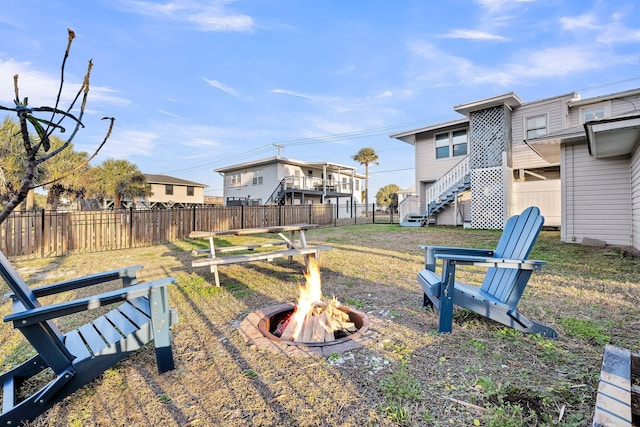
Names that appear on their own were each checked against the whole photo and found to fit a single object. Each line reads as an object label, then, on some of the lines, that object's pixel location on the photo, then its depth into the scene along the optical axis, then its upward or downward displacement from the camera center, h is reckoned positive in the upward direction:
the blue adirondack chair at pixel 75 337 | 1.77 -0.92
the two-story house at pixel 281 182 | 24.67 +2.64
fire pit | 2.65 -1.22
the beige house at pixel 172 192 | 31.30 +2.29
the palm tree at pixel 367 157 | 36.47 +6.62
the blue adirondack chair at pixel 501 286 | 2.78 -0.76
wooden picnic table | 4.77 -0.70
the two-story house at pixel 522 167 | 8.26 +1.71
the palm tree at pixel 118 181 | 21.80 +2.43
